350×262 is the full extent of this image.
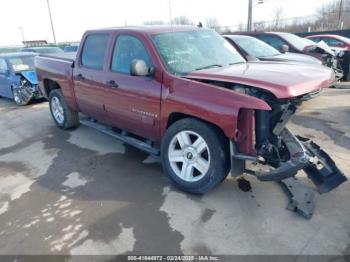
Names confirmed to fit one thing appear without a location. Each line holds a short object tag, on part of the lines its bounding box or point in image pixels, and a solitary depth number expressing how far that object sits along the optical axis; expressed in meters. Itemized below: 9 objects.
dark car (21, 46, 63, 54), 14.49
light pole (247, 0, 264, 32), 19.97
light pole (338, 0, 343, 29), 34.85
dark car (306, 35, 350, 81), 10.06
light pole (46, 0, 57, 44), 37.38
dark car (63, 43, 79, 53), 19.18
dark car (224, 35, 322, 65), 7.50
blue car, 9.58
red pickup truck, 3.28
